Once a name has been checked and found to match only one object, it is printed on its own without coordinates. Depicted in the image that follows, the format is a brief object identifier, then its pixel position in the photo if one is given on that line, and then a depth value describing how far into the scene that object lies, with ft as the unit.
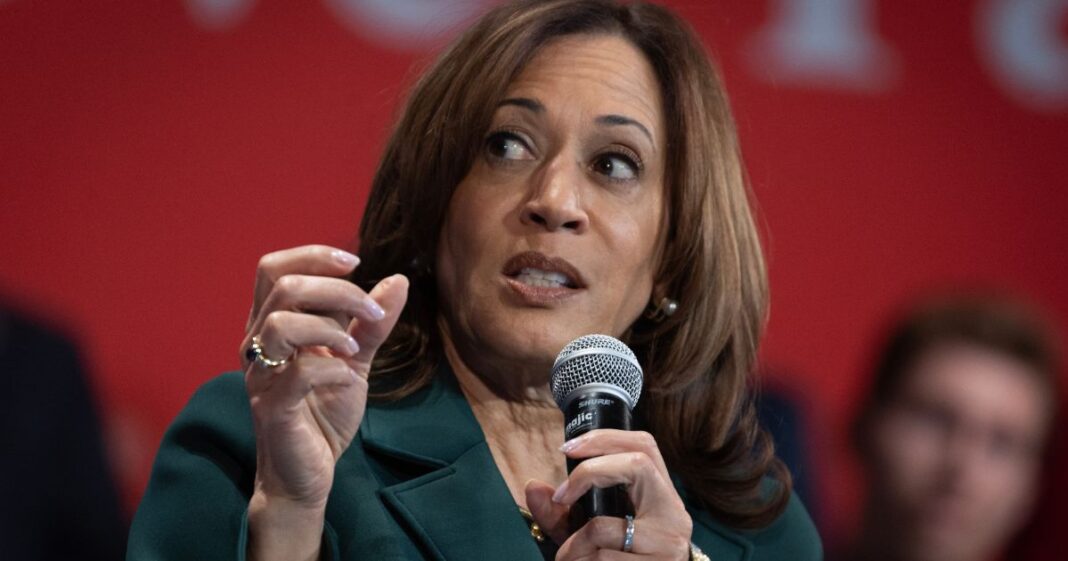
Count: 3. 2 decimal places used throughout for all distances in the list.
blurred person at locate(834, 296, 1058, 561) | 18.25
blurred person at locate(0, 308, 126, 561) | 14.57
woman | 11.35
